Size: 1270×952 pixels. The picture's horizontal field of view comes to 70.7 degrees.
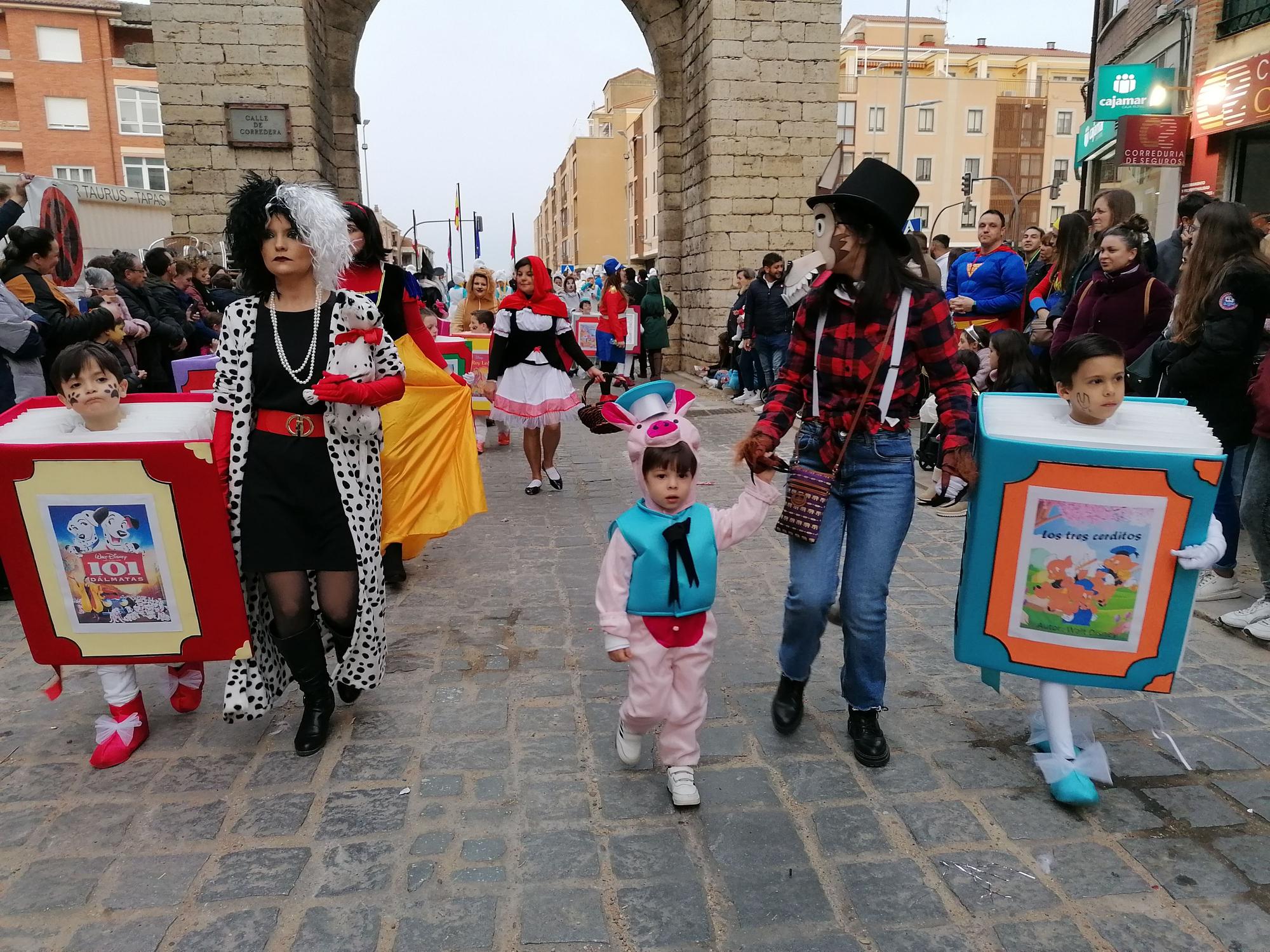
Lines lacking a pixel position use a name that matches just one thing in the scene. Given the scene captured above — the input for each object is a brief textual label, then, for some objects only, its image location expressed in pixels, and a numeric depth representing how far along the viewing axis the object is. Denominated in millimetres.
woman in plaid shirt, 2957
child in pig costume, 2797
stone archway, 12172
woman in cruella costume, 3113
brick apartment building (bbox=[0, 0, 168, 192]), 40625
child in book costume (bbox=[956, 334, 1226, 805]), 2730
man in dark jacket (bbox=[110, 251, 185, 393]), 7441
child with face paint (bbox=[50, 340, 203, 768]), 3090
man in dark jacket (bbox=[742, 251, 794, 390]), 11453
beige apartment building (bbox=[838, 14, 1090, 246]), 57969
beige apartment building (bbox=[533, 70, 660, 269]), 66750
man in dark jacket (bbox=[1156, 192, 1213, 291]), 6062
